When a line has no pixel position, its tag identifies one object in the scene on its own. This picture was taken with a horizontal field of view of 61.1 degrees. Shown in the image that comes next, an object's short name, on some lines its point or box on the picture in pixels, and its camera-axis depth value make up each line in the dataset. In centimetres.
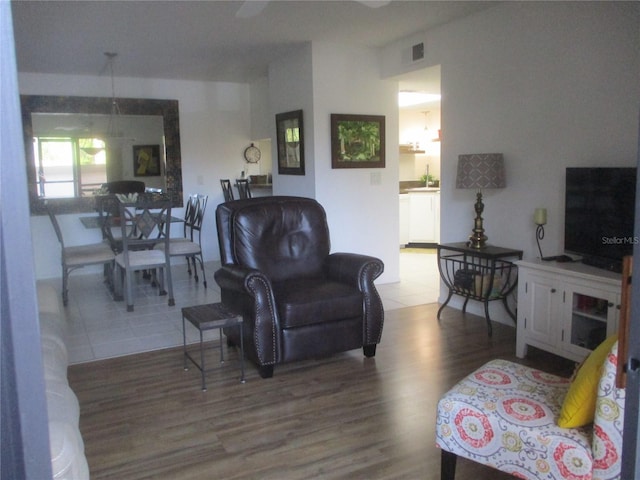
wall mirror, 669
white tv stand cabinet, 310
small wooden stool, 320
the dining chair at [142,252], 507
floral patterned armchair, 167
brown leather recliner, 333
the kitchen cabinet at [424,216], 832
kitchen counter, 837
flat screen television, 322
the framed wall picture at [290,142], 577
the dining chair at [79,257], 538
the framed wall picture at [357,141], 559
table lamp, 417
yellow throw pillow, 177
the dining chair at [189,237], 589
